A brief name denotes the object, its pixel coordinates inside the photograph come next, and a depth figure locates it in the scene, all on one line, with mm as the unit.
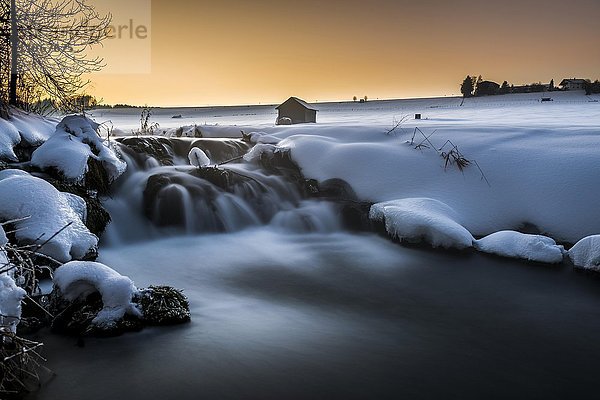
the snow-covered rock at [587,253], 7020
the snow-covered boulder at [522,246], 7465
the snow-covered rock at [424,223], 8133
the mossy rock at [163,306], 4910
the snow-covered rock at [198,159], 10602
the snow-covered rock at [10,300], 3459
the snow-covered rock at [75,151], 7570
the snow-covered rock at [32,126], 8883
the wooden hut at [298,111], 33906
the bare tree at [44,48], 10828
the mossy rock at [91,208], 7301
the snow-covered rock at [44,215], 5473
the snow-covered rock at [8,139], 7767
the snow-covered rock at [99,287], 4617
